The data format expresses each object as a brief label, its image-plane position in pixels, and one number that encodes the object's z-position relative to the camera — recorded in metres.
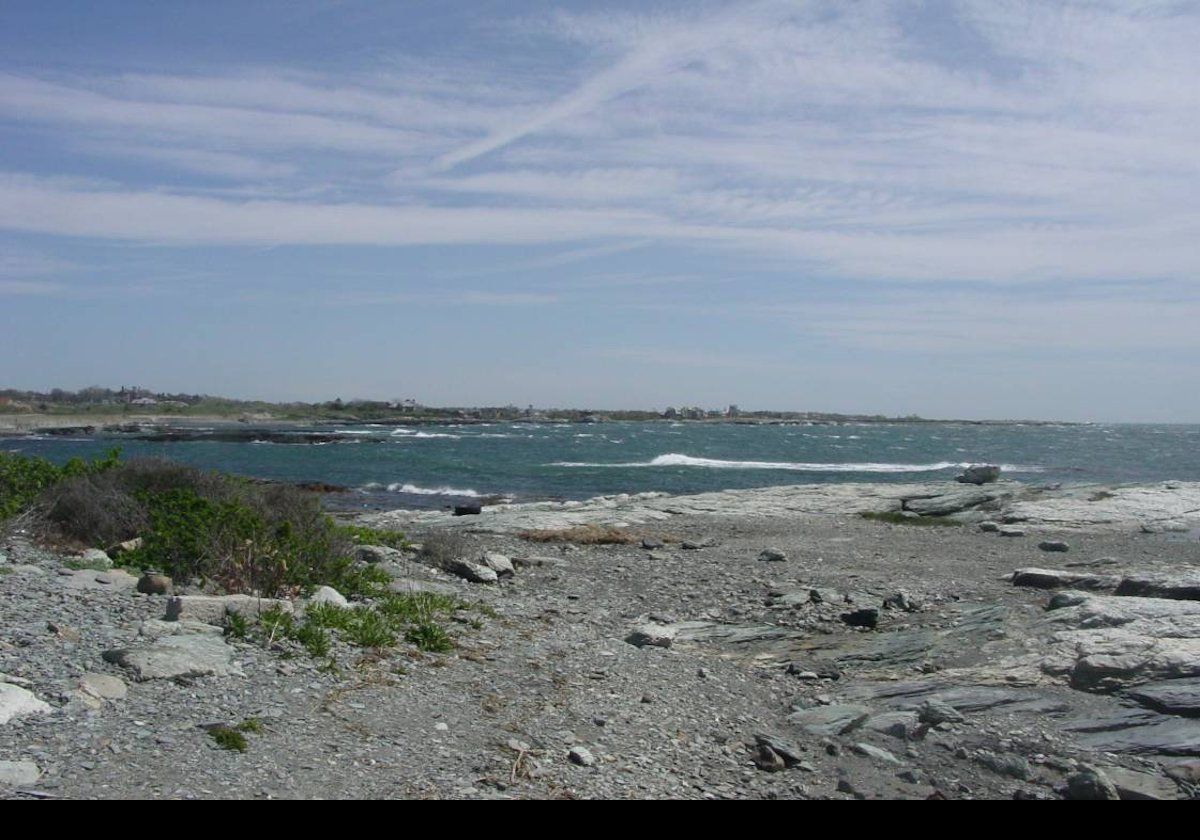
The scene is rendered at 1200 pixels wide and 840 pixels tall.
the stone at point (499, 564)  16.16
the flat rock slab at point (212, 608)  8.97
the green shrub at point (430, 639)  9.66
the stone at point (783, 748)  7.49
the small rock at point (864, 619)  12.85
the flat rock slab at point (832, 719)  8.28
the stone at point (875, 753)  7.55
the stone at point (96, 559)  11.10
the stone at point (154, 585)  10.20
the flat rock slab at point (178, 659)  7.35
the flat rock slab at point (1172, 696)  7.99
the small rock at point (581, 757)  6.91
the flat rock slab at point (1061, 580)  14.30
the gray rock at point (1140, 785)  6.68
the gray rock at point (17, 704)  6.18
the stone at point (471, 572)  15.30
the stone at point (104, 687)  6.82
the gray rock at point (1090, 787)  6.66
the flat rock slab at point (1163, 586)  12.22
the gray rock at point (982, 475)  42.16
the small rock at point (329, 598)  10.43
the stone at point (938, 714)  8.19
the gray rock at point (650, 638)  11.35
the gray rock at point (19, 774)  5.21
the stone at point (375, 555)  15.01
